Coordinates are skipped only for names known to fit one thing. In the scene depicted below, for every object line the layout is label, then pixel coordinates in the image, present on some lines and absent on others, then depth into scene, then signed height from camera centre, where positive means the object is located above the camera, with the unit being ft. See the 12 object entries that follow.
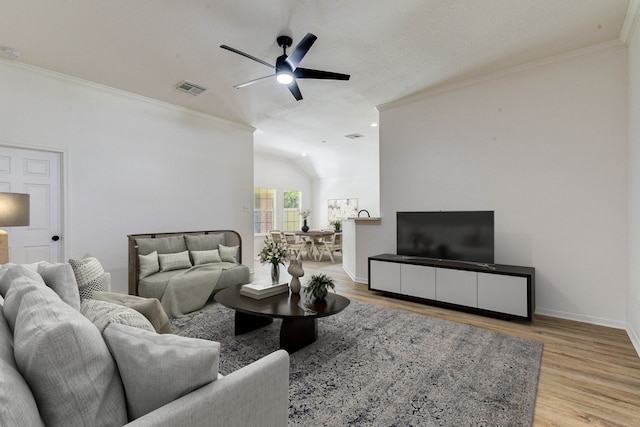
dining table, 25.12 -1.78
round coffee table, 8.18 -2.62
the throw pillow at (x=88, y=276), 7.62 -1.53
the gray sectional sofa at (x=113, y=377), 2.67 -1.53
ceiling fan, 9.30 +4.67
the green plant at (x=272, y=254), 10.28 -1.33
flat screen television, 11.96 -0.93
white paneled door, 11.62 +0.77
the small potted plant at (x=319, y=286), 9.17 -2.17
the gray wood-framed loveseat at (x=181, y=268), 11.58 -2.28
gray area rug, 5.96 -3.84
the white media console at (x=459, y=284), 10.71 -2.80
